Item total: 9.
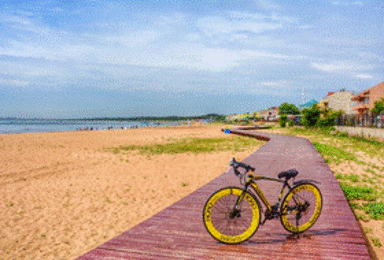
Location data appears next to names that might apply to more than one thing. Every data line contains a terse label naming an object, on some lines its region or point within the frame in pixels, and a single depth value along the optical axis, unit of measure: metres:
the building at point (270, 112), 144.38
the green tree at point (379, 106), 53.79
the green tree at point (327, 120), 32.28
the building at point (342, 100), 85.75
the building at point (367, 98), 60.49
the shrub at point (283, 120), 45.40
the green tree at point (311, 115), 33.75
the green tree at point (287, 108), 103.84
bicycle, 3.41
